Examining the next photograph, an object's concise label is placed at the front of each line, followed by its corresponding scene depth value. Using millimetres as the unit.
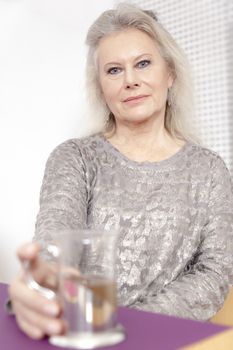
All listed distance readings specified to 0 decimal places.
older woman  1513
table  824
